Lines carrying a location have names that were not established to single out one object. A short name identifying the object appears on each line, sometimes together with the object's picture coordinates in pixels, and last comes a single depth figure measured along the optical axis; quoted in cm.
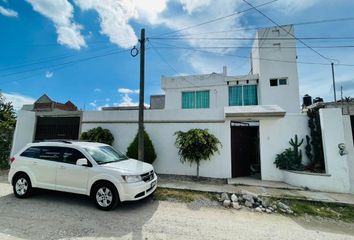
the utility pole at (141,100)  779
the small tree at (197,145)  801
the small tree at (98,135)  946
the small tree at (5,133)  1079
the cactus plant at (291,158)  787
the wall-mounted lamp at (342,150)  701
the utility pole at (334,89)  1697
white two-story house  717
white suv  497
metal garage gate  1076
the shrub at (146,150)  873
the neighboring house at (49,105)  2834
